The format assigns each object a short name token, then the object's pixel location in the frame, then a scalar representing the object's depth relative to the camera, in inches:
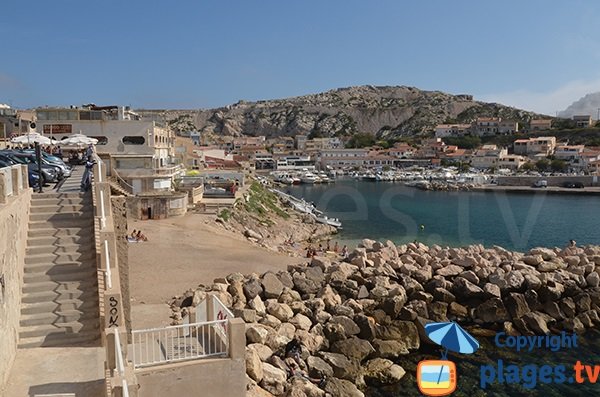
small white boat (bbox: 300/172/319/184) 4028.1
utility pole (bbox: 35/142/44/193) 495.3
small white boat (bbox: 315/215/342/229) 1751.8
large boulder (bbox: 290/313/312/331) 616.1
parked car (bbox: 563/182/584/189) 3736.2
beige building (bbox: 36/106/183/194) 1336.1
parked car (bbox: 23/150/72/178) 689.0
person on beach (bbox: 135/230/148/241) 1001.7
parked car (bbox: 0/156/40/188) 602.5
